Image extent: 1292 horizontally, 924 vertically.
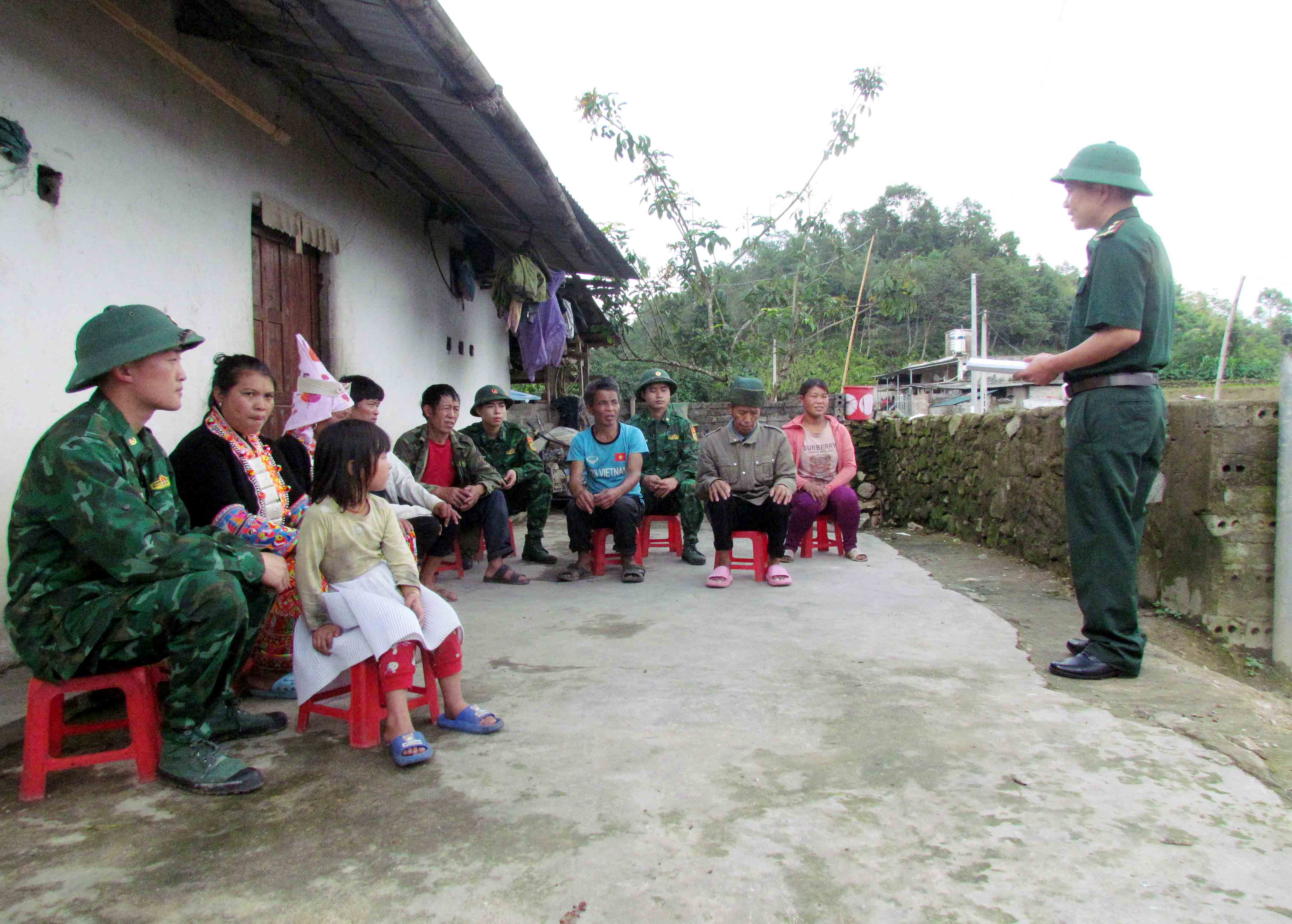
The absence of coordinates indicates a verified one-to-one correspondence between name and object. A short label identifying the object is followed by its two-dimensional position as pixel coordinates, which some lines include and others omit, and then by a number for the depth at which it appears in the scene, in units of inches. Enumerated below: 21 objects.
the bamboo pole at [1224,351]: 160.1
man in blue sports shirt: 195.9
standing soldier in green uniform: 112.6
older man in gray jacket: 193.0
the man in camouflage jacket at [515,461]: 211.6
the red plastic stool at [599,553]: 204.7
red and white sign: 403.9
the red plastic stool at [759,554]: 194.9
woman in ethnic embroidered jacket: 110.4
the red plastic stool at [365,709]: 93.6
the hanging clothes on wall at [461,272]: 306.3
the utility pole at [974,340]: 375.9
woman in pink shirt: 225.5
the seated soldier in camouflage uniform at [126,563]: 79.0
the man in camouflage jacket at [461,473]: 191.2
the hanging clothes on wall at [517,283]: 276.1
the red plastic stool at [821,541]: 231.1
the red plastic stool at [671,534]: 219.9
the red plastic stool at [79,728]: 80.7
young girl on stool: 92.7
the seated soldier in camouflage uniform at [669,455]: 215.2
